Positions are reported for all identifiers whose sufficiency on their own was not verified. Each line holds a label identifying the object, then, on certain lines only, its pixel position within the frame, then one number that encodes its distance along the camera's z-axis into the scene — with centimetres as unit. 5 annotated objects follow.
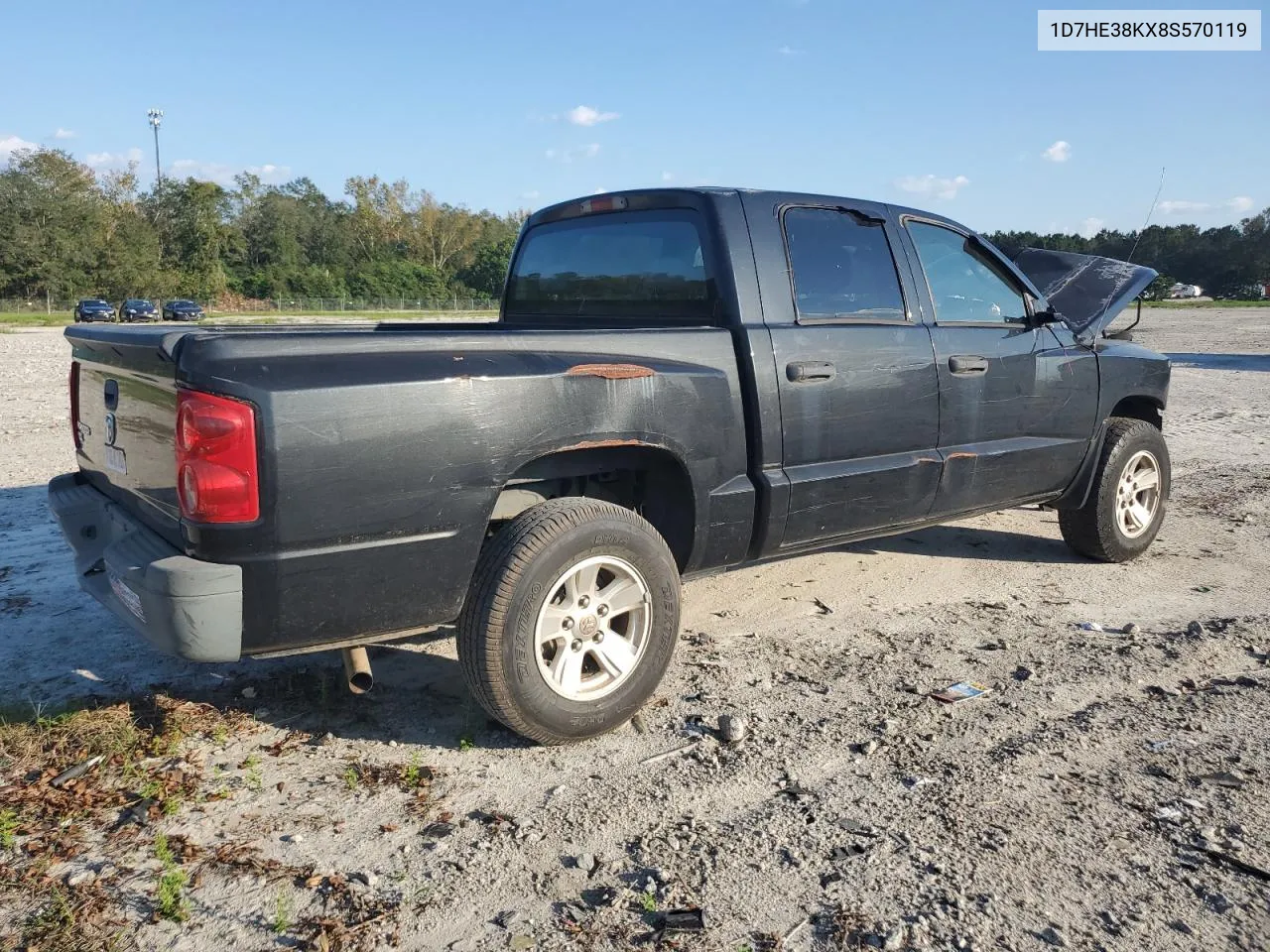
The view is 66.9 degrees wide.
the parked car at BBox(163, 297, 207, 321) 4947
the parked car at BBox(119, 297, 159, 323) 4800
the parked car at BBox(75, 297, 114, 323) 4903
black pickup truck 273
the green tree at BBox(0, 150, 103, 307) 6022
